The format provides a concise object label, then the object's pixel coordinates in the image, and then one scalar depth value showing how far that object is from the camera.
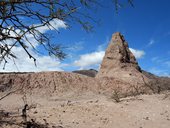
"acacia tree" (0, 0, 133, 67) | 3.06
